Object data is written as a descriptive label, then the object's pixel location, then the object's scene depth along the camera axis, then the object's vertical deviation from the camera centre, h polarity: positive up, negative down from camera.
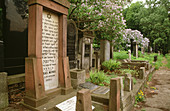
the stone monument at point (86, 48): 6.62 +0.32
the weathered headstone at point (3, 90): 2.78 -0.88
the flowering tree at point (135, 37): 17.83 +2.61
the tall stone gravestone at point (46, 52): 2.87 +0.04
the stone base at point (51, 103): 2.71 -1.25
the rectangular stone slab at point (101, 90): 3.69 -1.20
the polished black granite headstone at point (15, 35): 3.80 +0.64
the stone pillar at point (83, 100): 1.87 -0.75
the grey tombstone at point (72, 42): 5.21 +0.51
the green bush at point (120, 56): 11.94 -0.24
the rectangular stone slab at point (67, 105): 2.74 -1.25
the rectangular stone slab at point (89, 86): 4.20 -1.17
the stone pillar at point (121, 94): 3.09 -1.05
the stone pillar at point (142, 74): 6.41 -1.10
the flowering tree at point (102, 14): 5.66 +2.07
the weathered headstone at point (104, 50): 9.30 +0.29
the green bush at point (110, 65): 8.37 -0.80
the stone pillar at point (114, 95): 2.71 -0.96
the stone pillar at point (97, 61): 8.25 -0.51
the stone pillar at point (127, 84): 4.09 -1.04
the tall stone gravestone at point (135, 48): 15.36 +0.69
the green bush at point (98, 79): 5.01 -1.09
